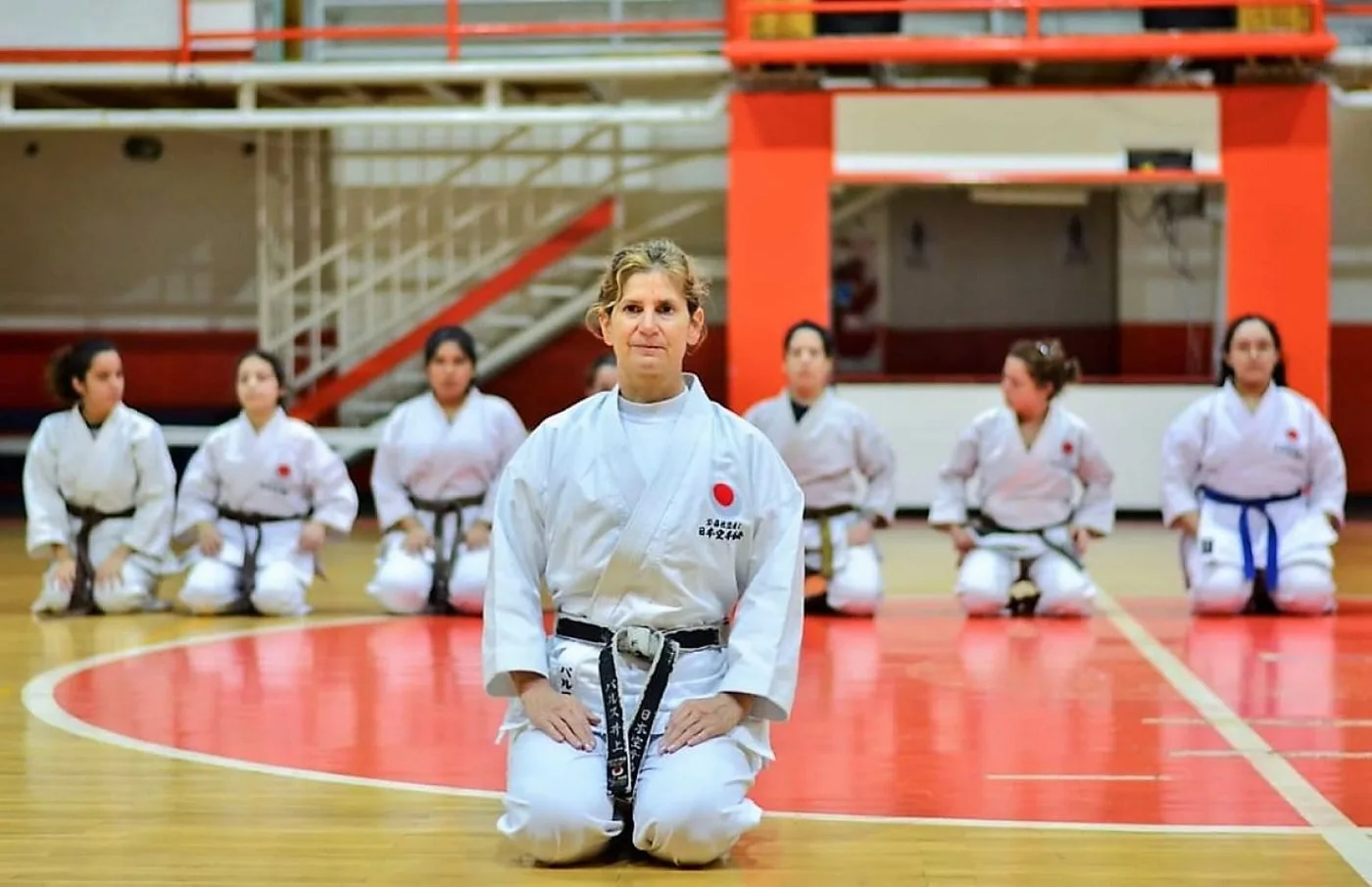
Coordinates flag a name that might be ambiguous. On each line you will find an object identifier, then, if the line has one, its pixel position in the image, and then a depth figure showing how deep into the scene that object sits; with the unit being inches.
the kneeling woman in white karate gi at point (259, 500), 277.6
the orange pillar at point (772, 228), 391.5
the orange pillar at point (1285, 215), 383.6
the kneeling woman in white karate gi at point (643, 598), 130.4
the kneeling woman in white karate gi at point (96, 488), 275.4
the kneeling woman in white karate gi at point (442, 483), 278.8
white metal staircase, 452.4
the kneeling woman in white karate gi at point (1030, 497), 276.1
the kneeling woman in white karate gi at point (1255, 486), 274.1
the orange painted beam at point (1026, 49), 366.3
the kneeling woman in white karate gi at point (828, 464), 285.4
